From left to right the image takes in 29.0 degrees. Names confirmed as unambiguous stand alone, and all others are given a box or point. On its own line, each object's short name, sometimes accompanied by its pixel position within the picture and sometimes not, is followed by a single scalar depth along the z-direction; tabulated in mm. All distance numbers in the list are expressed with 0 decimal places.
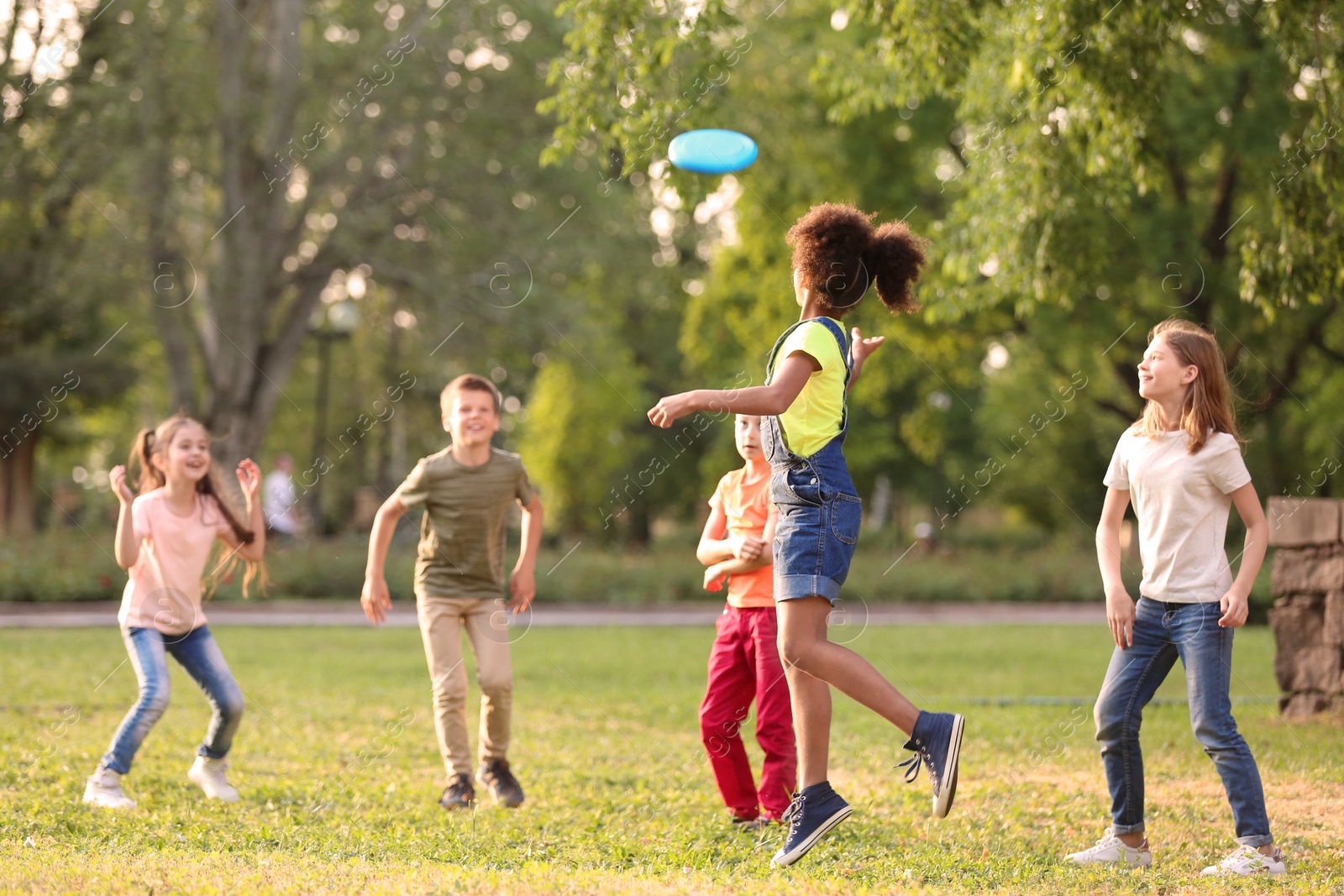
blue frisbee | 13141
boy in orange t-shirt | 10219
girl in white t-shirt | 8805
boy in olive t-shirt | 11750
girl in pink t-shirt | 11555
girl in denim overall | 8516
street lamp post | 45406
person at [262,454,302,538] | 40875
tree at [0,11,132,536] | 38562
